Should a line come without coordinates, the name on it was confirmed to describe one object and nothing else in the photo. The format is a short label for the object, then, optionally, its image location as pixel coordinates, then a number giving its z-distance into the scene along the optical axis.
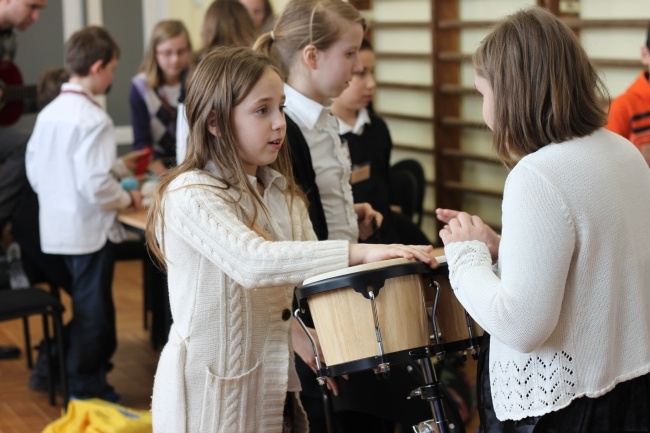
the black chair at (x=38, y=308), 4.04
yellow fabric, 3.20
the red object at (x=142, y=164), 4.64
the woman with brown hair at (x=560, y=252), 1.65
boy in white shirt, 4.04
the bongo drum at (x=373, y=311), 1.82
